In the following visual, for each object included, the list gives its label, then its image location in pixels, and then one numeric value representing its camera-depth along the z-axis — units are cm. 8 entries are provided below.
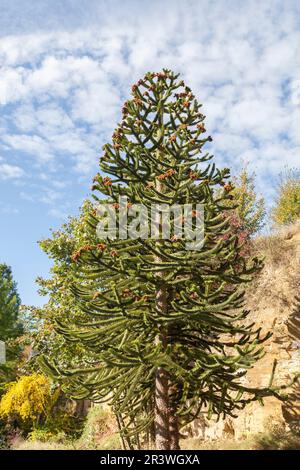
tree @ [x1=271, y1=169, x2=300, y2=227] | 2347
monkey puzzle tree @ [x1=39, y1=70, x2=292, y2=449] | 663
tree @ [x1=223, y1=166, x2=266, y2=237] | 2311
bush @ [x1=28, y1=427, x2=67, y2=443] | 1697
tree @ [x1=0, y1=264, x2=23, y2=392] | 2583
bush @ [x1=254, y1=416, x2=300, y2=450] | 1021
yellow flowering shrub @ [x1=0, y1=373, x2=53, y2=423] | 1726
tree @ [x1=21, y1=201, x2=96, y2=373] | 1444
